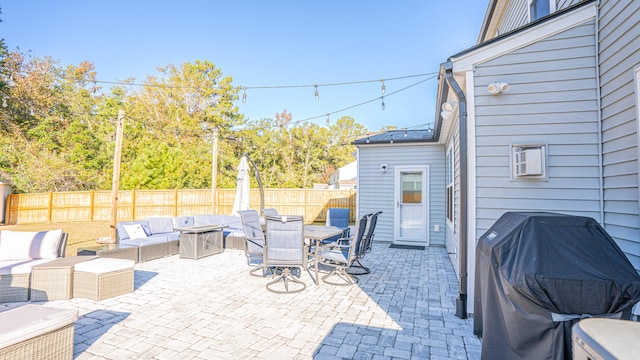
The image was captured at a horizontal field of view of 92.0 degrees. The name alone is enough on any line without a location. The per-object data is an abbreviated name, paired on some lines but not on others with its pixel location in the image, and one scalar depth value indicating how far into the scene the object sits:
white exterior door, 7.86
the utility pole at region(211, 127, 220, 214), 9.41
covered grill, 1.65
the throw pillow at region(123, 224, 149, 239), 5.95
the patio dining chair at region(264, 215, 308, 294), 4.13
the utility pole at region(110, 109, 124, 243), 7.52
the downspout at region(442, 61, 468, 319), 3.42
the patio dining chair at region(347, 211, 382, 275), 4.73
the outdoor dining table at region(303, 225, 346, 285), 4.58
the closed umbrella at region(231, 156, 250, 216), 7.94
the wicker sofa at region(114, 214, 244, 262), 5.82
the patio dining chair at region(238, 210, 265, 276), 4.94
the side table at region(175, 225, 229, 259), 6.12
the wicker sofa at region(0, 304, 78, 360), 2.00
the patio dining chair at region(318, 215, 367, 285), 4.44
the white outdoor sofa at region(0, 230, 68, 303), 3.58
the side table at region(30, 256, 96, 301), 3.65
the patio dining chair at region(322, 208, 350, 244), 6.82
